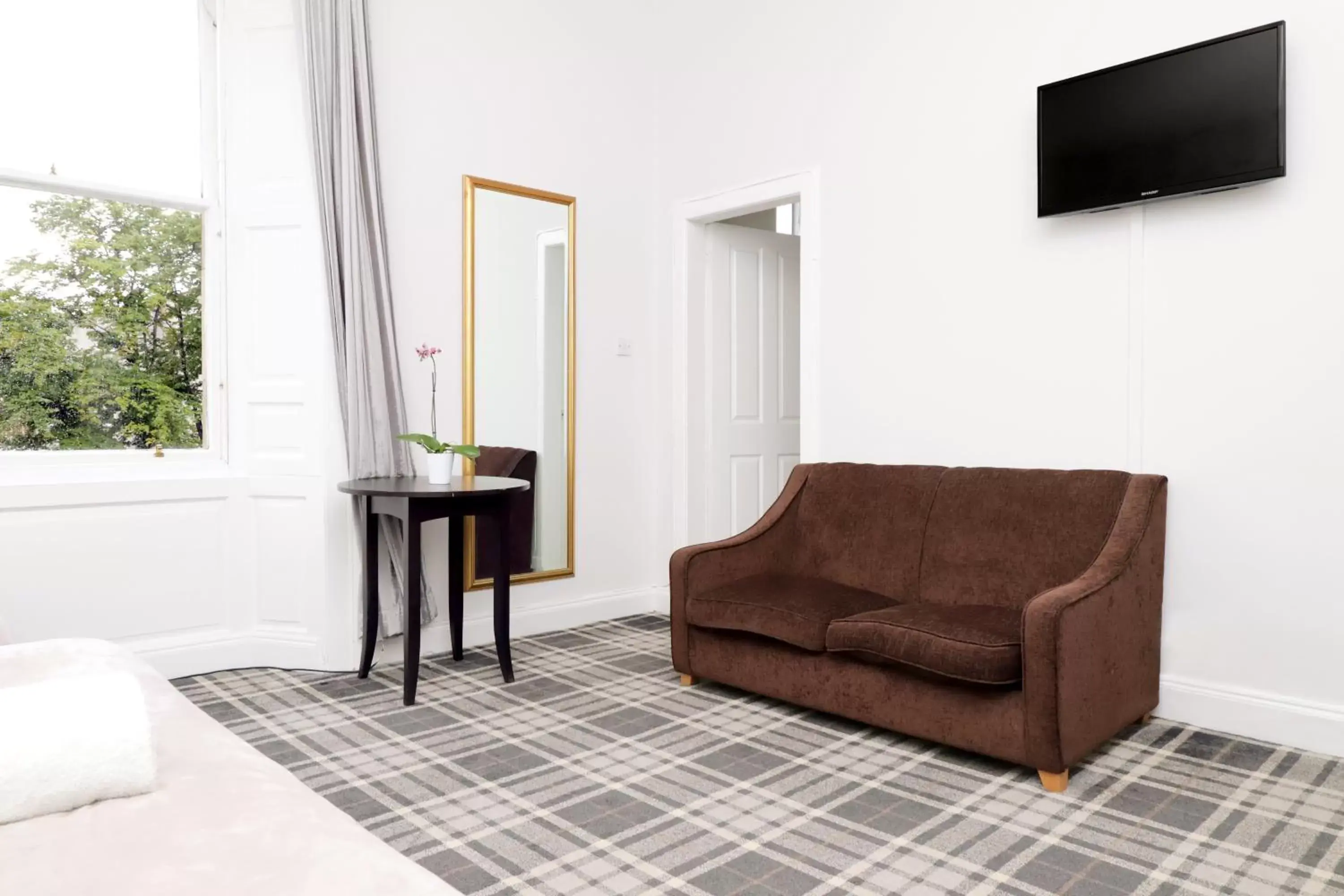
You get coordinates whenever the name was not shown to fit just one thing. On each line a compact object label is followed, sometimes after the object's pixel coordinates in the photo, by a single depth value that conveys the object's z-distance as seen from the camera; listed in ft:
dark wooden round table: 10.48
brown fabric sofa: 8.12
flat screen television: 8.87
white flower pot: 11.27
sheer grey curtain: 11.73
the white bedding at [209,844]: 2.88
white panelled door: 15.76
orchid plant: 11.16
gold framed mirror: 13.55
